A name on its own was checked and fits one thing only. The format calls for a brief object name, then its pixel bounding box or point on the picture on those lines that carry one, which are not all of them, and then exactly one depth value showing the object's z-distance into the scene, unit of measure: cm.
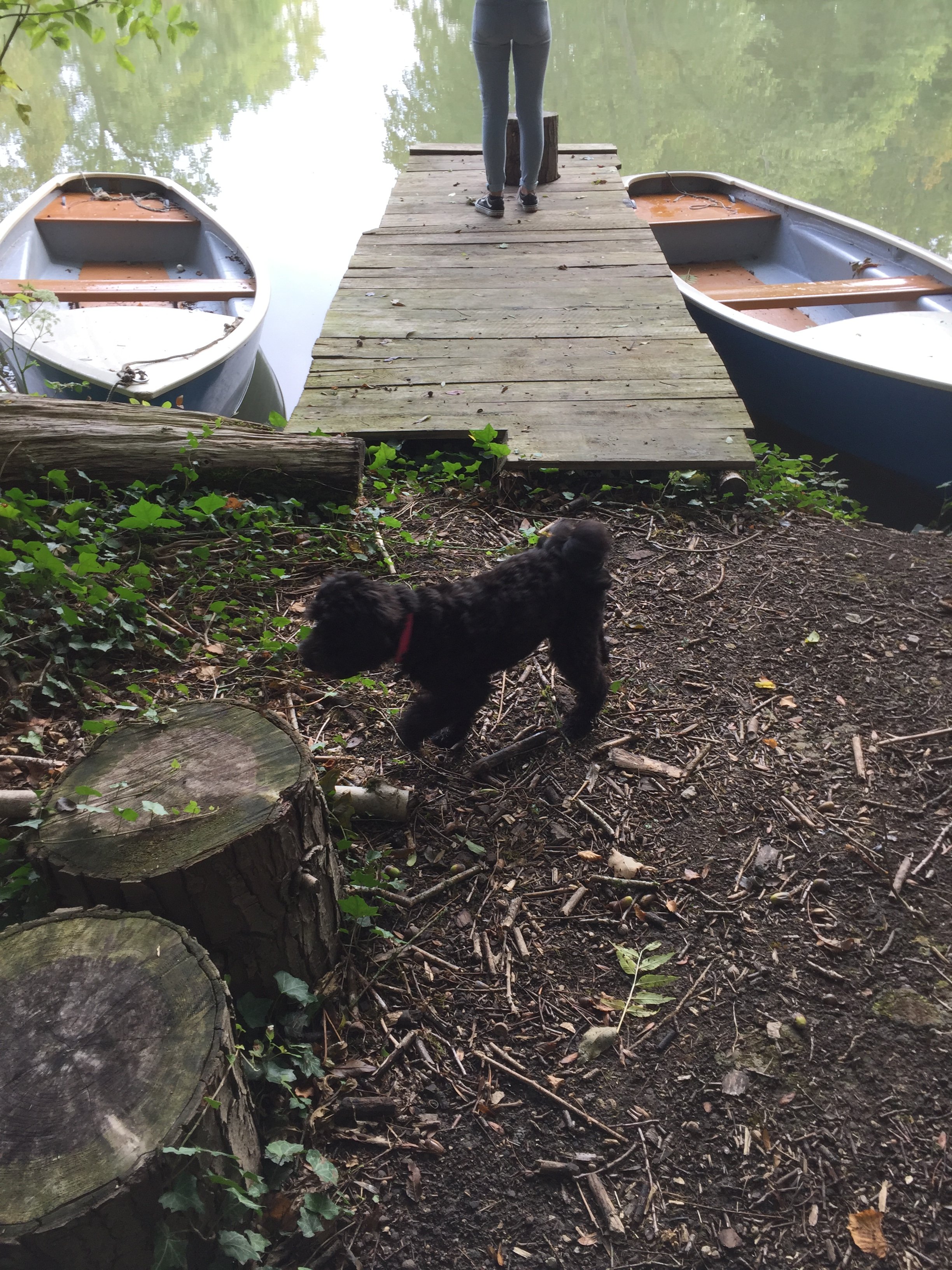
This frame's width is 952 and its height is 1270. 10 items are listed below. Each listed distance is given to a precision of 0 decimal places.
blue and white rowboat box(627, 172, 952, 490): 577
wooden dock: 480
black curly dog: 246
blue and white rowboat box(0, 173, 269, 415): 571
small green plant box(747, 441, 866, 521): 469
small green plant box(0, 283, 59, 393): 563
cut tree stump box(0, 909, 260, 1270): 127
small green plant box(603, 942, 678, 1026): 221
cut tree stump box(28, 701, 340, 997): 173
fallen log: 359
